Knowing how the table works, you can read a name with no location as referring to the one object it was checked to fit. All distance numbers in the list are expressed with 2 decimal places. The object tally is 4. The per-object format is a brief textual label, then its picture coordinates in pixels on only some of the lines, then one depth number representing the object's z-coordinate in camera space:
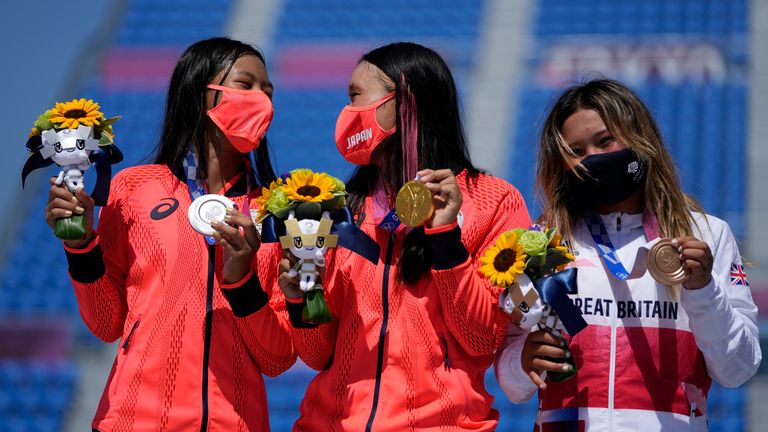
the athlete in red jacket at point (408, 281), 5.06
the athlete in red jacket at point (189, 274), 5.29
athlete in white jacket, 5.17
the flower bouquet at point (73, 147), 5.33
